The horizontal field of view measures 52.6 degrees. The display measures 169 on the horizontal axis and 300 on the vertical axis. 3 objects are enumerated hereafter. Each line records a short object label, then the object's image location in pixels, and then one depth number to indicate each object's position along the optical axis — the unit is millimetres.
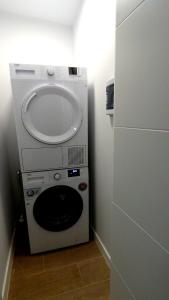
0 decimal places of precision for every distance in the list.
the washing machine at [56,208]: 1502
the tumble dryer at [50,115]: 1328
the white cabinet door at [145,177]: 520
